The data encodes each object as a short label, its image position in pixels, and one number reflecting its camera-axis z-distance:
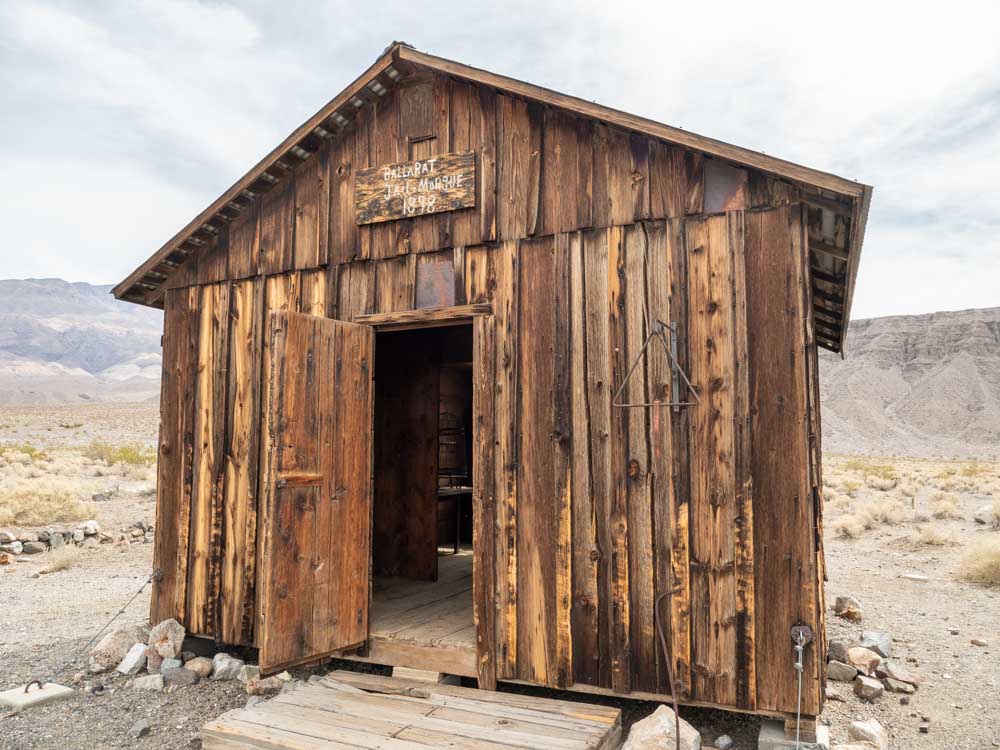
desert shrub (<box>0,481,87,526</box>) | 14.35
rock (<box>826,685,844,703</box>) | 5.99
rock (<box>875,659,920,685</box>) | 6.38
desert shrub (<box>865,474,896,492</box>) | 21.67
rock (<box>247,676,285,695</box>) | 5.85
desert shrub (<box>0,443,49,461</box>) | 24.39
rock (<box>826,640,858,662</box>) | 6.84
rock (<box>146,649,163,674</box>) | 6.45
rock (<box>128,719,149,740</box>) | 5.25
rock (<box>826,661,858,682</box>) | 6.44
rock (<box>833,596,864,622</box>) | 8.39
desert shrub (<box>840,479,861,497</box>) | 20.70
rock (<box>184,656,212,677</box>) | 6.40
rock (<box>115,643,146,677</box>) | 6.45
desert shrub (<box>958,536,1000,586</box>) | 10.30
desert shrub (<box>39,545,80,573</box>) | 11.35
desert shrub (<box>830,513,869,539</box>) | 14.60
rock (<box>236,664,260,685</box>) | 6.21
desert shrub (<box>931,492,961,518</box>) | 16.06
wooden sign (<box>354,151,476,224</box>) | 5.78
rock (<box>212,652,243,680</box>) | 6.37
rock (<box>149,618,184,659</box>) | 6.54
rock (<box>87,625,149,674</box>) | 6.55
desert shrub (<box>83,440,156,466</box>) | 24.39
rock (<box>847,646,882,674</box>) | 6.57
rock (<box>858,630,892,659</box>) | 7.12
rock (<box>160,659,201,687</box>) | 6.25
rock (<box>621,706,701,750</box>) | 4.29
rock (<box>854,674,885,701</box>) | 6.02
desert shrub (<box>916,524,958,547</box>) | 13.13
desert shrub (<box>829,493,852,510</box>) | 18.14
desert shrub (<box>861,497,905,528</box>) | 15.57
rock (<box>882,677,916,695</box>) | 6.20
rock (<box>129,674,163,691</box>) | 6.15
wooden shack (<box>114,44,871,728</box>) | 4.68
